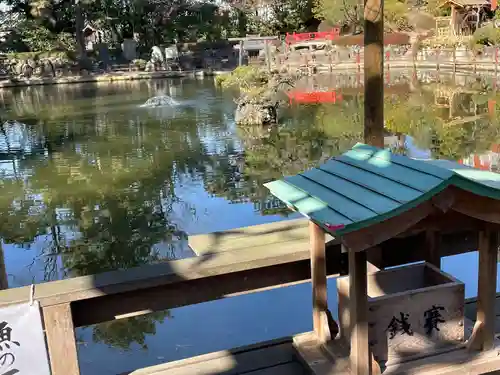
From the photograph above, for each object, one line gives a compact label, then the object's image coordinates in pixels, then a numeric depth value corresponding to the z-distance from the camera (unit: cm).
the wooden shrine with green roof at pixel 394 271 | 214
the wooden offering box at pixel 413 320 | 250
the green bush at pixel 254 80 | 1390
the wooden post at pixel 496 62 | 2038
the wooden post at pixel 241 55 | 2853
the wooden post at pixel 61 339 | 238
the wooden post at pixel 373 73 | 397
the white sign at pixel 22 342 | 229
